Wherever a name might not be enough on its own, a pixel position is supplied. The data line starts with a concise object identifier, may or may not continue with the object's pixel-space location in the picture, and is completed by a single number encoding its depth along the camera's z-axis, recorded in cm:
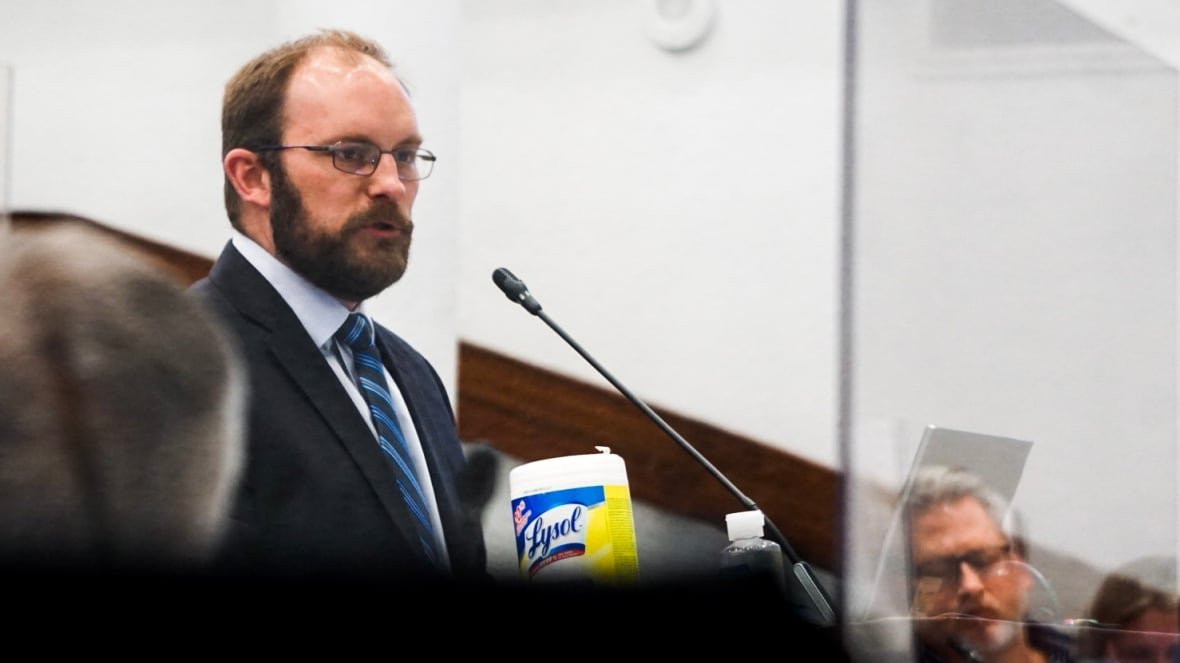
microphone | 631
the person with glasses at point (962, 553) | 643
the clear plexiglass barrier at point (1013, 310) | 655
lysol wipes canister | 594
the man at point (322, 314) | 614
